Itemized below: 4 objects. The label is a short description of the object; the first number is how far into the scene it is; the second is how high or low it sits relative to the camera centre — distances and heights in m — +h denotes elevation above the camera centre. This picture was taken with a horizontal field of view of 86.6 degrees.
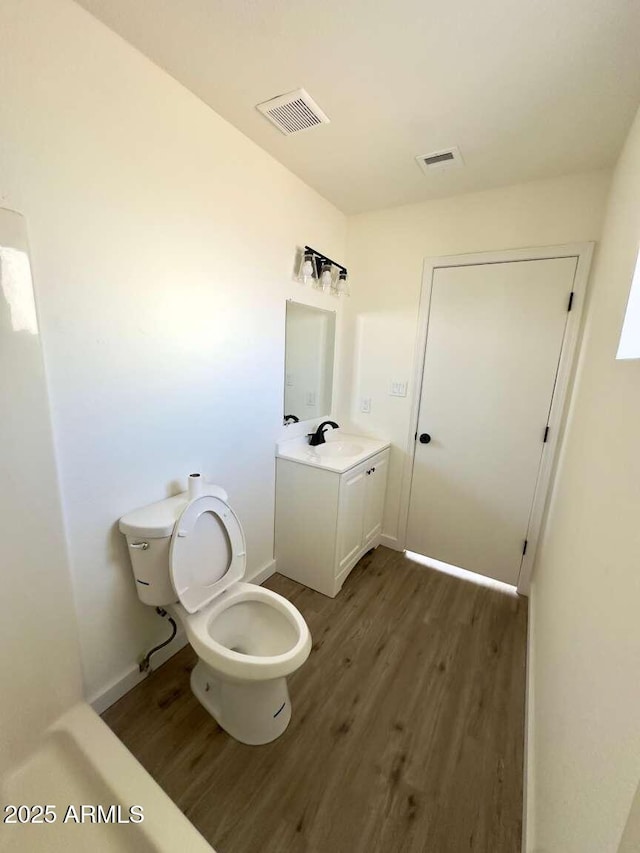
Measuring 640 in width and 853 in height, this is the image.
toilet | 1.24 -1.04
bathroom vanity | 2.03 -0.94
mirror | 2.18 -0.04
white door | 1.98 -0.25
